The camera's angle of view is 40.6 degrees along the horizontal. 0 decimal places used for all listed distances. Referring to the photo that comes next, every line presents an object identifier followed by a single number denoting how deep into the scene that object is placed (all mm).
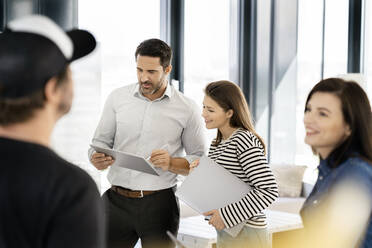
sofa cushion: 5801
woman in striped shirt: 2480
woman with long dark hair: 1516
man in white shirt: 2824
